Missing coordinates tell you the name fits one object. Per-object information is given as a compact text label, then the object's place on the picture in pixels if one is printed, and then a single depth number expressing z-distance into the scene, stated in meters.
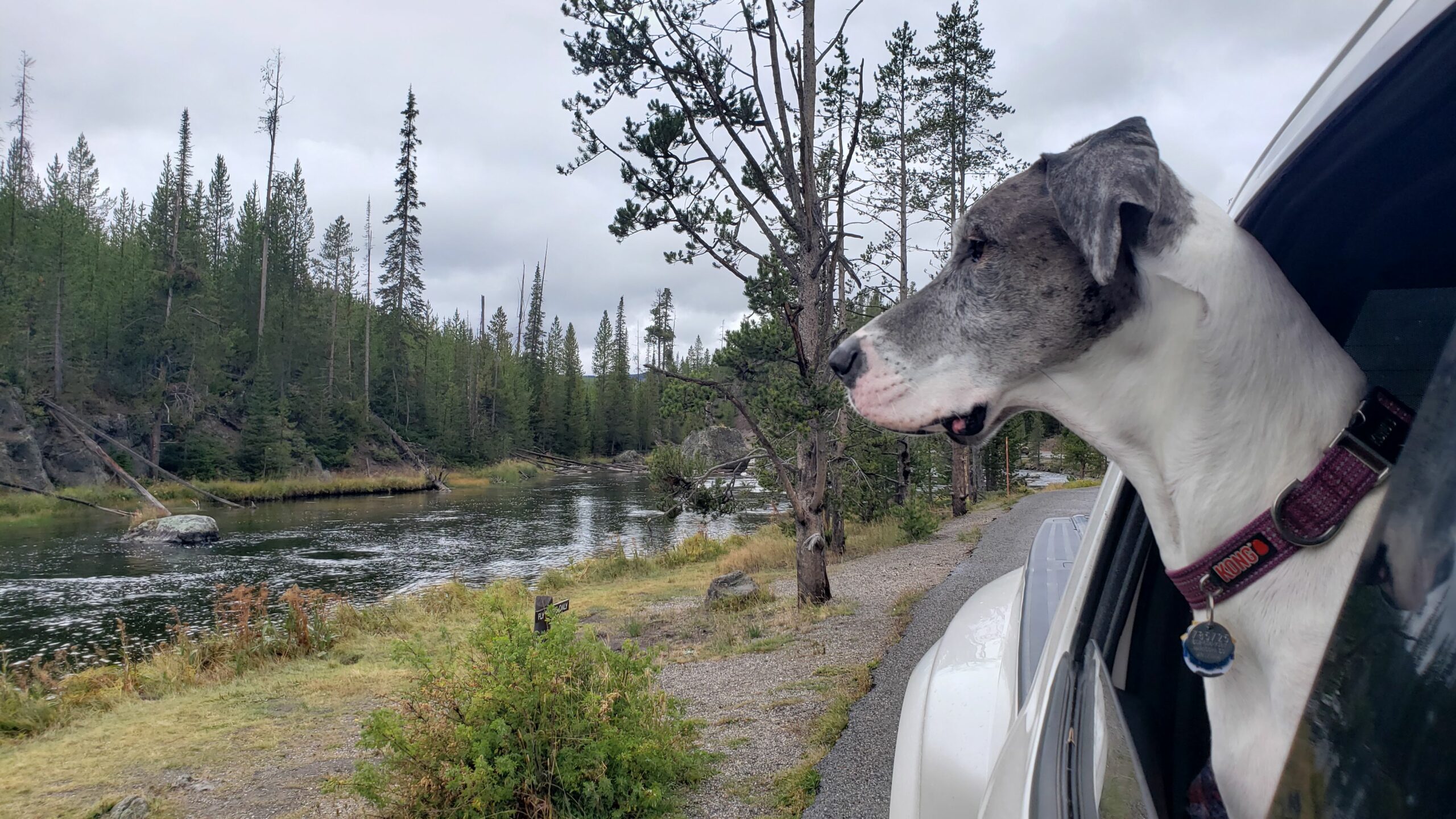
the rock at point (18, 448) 34.22
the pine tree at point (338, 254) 70.06
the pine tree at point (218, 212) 60.25
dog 1.14
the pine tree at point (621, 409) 81.38
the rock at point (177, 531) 23.91
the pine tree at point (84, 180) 61.81
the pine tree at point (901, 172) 21.56
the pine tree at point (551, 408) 76.44
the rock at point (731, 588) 11.93
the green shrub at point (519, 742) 4.52
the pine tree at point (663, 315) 93.72
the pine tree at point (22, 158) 51.72
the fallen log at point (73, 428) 26.98
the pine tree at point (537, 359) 77.38
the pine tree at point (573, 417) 77.31
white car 0.58
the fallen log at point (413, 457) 48.69
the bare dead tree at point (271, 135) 51.16
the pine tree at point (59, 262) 40.78
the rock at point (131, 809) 5.61
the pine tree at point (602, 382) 81.06
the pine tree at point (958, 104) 20.89
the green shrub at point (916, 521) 16.34
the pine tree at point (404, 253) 60.84
